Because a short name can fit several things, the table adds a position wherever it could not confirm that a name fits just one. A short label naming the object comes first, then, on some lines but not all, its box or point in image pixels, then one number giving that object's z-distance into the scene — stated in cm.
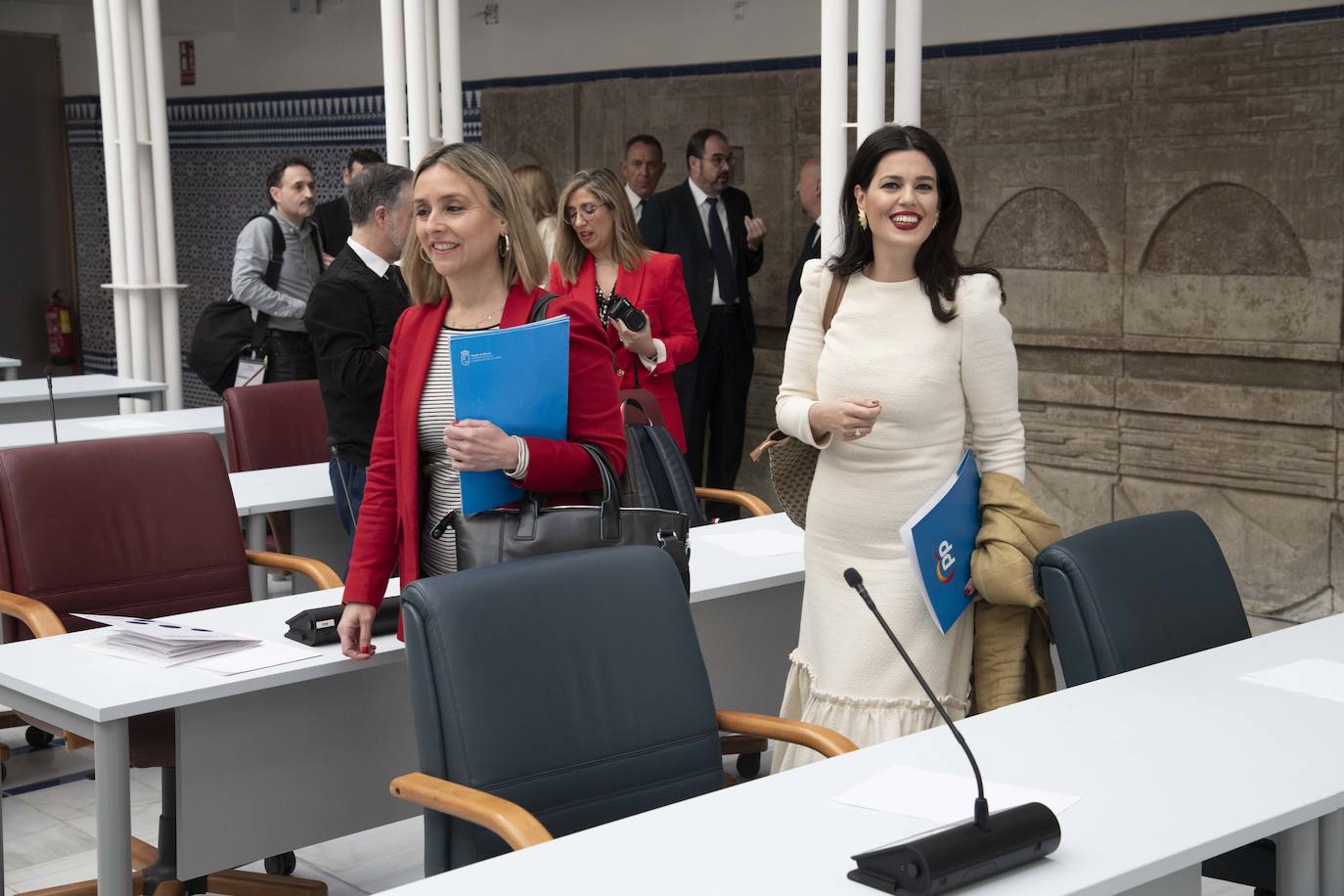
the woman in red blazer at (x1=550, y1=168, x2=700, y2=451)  544
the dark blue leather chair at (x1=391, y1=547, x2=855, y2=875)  239
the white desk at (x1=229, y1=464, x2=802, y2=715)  366
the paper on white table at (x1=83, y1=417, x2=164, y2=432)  591
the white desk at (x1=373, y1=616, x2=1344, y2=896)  191
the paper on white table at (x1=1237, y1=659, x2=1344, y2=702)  265
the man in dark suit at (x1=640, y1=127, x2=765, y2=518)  737
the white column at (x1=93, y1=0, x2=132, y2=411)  796
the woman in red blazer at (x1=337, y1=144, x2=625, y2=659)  289
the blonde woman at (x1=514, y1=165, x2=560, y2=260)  672
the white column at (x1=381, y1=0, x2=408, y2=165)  629
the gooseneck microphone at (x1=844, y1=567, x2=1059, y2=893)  183
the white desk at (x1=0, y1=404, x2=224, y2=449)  570
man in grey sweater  662
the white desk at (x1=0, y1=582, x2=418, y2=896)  281
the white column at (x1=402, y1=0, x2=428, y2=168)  613
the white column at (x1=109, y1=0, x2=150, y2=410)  791
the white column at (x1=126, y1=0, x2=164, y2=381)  802
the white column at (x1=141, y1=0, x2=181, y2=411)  802
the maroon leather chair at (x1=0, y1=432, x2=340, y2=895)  372
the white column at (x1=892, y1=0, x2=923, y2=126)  468
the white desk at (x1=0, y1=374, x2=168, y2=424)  695
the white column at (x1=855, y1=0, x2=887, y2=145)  461
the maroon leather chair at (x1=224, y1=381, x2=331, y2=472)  521
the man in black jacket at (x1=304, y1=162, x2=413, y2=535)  415
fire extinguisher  1289
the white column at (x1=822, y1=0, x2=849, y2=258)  477
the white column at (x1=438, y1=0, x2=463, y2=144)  635
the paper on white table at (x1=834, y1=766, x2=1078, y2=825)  211
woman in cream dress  300
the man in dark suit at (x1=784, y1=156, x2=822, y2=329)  737
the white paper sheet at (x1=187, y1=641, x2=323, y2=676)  292
